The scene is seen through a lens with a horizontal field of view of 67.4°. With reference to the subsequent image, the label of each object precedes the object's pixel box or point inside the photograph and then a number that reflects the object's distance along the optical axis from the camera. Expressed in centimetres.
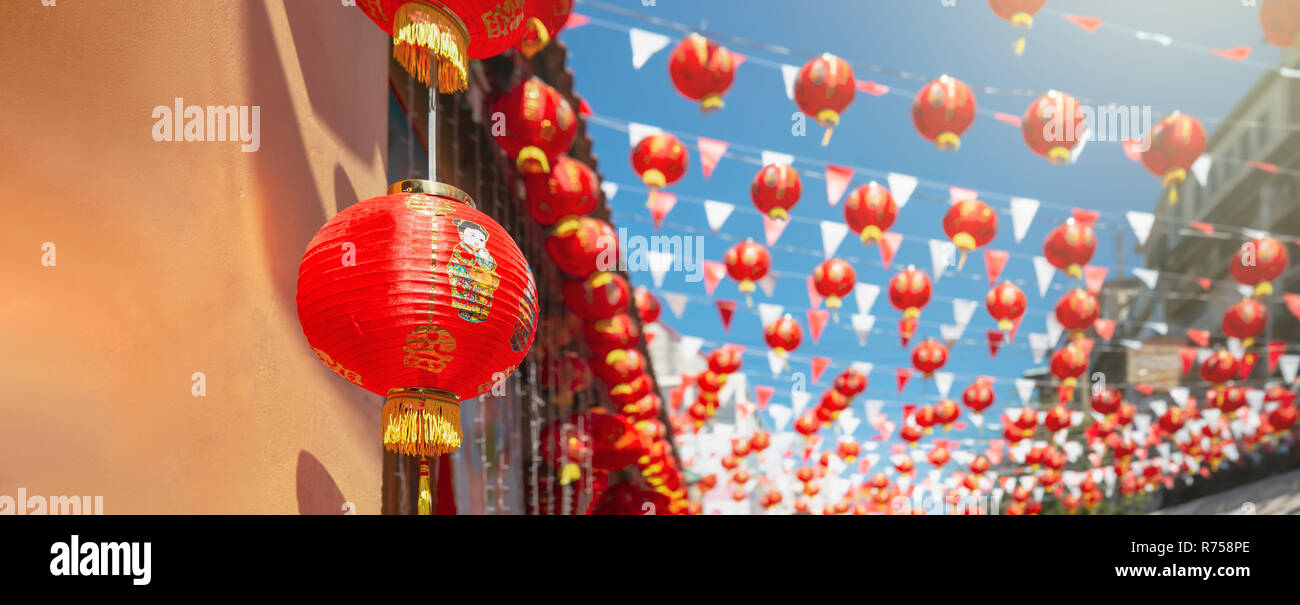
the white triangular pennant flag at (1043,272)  957
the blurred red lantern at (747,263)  877
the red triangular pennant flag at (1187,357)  1270
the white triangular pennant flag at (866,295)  1035
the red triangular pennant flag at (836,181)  743
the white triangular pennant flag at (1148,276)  1057
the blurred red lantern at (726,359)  1221
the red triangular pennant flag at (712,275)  988
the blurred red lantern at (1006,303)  939
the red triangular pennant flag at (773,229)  785
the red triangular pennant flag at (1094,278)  982
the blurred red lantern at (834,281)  893
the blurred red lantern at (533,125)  549
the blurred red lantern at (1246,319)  1046
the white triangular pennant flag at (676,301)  1112
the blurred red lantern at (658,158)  673
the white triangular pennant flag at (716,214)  836
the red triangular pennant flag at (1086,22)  584
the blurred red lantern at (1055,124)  620
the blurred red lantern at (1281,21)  516
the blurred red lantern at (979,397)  1361
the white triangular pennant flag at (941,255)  923
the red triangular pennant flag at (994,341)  1188
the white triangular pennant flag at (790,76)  626
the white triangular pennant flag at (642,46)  611
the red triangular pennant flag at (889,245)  888
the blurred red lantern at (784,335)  1020
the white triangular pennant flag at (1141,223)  844
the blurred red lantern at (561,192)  627
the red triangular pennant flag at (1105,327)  1105
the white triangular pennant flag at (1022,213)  777
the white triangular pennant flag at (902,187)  748
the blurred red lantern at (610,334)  884
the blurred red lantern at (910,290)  899
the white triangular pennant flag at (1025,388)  1468
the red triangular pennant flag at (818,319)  1119
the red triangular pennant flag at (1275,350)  1569
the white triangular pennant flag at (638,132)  679
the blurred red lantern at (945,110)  622
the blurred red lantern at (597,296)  813
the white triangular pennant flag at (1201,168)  788
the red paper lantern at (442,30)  298
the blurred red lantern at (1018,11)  504
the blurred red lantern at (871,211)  750
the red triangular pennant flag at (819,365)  1361
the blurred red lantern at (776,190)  721
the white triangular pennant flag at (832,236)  855
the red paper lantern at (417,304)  262
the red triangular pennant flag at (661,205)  770
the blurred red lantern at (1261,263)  882
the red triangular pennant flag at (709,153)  723
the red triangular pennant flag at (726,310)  1167
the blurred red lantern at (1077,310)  938
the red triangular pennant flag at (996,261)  926
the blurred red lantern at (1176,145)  651
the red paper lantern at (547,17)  459
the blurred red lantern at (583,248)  702
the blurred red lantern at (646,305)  1102
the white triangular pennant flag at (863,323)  1132
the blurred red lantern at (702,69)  597
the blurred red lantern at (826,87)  604
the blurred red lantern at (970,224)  763
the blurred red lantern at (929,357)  1102
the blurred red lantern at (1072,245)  800
